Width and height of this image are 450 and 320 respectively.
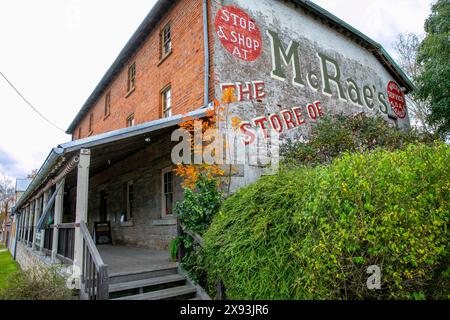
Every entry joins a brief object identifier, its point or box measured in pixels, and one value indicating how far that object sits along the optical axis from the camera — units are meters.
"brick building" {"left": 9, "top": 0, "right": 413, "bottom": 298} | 7.40
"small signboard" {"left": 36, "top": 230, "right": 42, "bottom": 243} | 10.85
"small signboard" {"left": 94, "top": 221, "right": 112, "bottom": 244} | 12.51
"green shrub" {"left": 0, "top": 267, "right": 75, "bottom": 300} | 4.40
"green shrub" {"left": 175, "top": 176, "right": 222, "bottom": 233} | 6.48
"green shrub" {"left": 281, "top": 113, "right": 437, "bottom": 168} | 8.86
